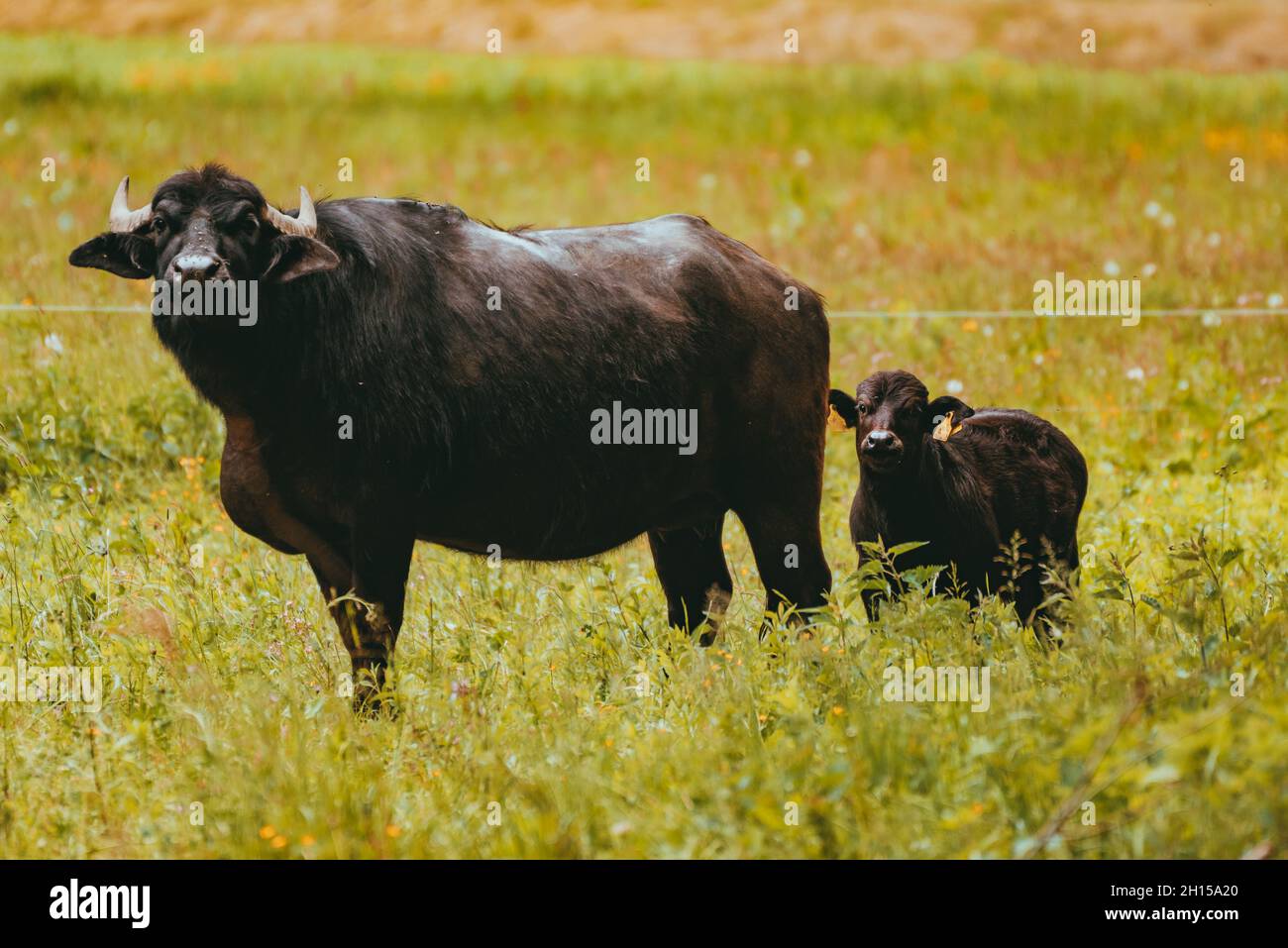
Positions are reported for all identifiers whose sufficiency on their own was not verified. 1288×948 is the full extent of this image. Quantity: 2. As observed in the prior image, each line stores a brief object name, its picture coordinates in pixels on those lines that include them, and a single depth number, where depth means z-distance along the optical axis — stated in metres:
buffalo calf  13.62
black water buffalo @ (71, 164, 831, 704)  11.66
